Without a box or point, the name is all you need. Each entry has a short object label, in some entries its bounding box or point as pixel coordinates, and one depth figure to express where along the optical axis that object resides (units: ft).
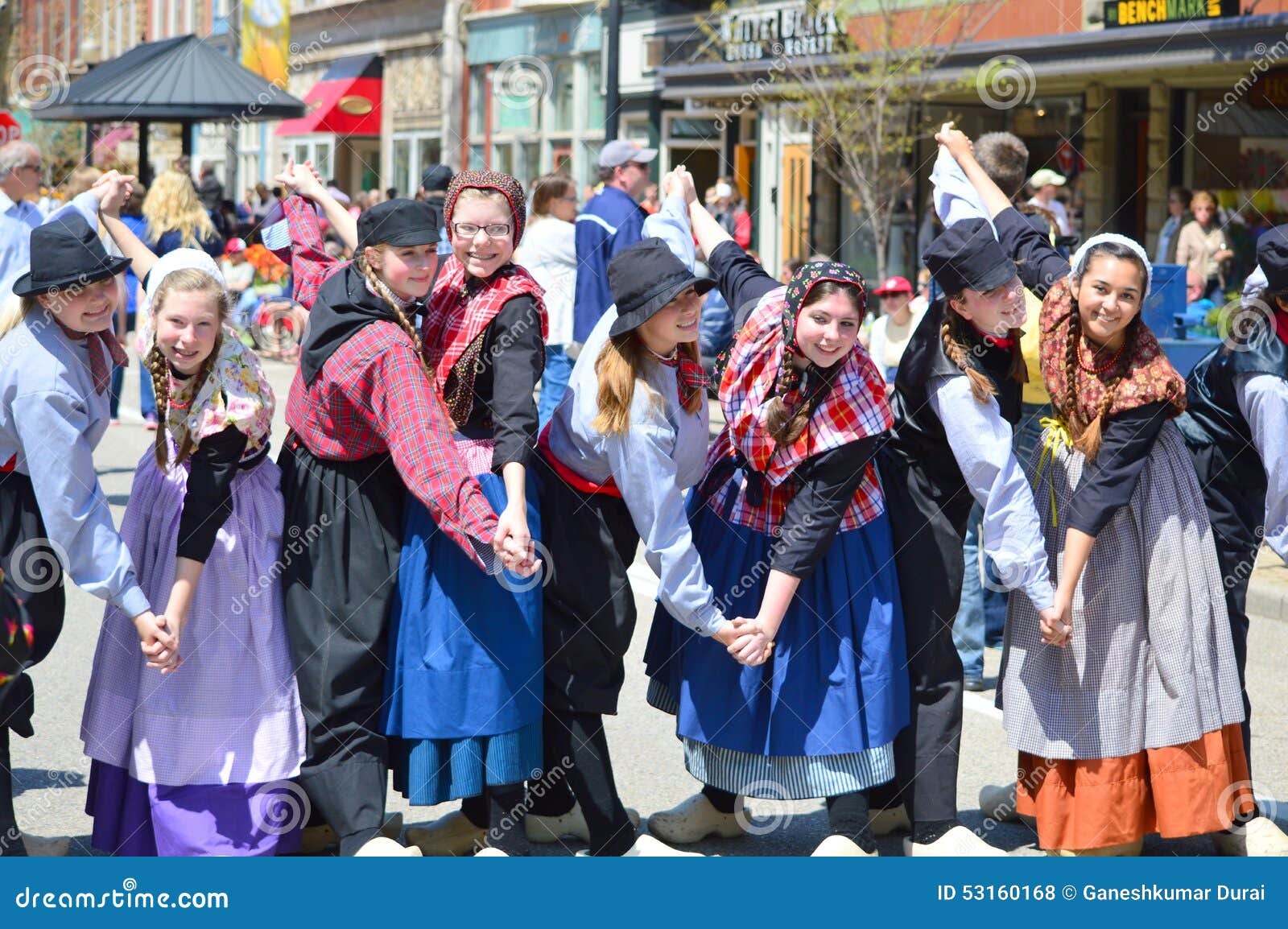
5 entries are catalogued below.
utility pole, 49.42
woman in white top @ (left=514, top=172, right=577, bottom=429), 31.07
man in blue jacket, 28.66
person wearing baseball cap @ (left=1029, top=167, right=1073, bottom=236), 31.19
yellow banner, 79.56
